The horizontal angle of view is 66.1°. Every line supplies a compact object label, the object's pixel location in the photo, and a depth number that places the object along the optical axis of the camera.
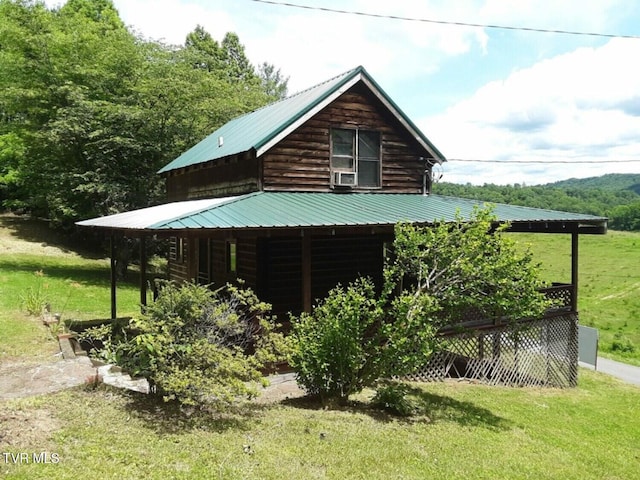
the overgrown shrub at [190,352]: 6.52
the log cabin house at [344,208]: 12.49
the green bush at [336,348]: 8.01
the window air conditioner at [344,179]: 14.41
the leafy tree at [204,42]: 53.28
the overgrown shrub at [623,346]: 27.72
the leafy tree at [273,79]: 56.56
